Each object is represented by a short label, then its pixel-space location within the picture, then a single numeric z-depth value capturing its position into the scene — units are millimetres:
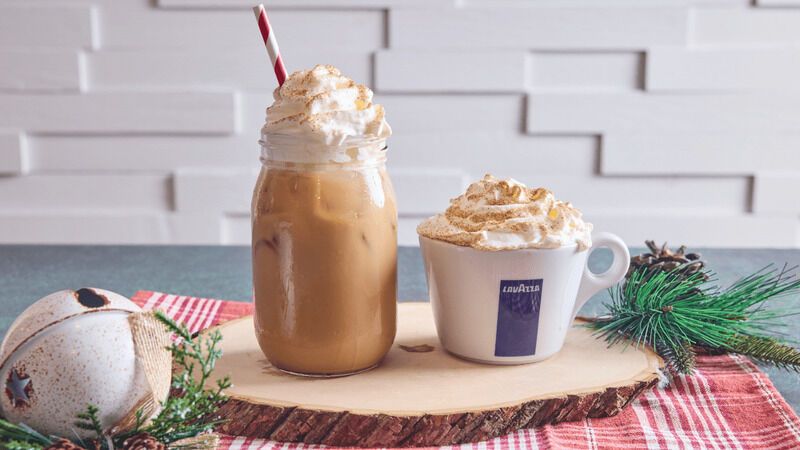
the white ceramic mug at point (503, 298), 795
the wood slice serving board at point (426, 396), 712
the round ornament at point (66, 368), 628
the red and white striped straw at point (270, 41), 799
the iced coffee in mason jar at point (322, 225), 757
